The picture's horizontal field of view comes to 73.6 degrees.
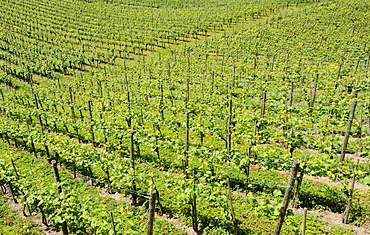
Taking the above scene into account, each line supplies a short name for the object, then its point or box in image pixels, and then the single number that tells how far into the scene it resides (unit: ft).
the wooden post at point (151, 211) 17.16
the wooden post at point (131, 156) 28.58
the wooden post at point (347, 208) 23.71
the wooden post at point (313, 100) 45.85
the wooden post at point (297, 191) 25.24
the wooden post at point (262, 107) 35.21
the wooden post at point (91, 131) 42.67
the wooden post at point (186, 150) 31.45
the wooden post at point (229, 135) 34.89
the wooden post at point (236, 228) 22.74
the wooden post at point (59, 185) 21.76
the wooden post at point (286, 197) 17.22
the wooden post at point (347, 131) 29.89
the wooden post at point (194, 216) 24.69
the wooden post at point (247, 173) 29.31
